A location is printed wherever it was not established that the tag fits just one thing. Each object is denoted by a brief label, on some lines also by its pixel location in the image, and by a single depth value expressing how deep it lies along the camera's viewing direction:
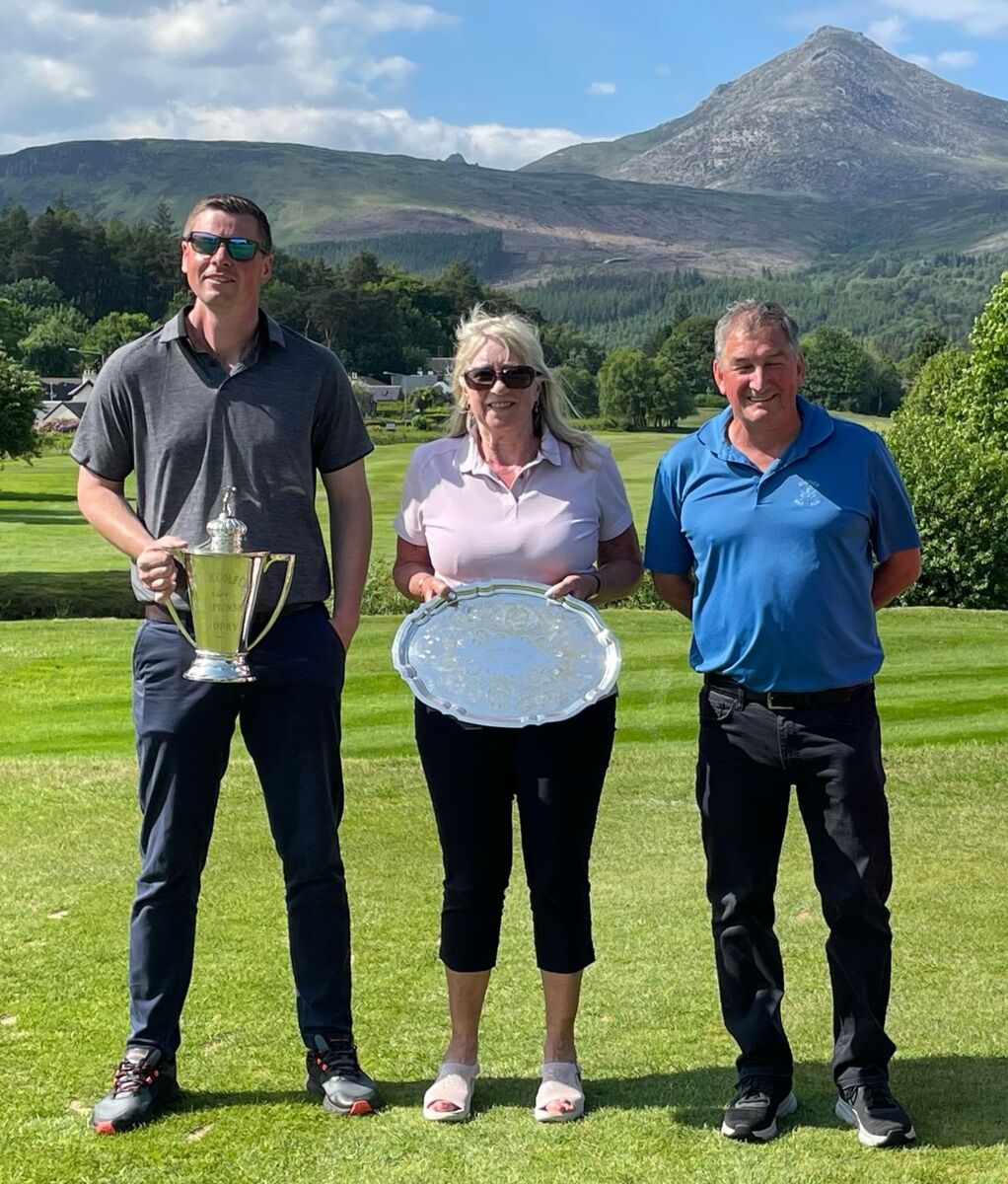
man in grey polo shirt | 4.20
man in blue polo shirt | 4.07
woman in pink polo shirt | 4.17
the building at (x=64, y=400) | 103.25
